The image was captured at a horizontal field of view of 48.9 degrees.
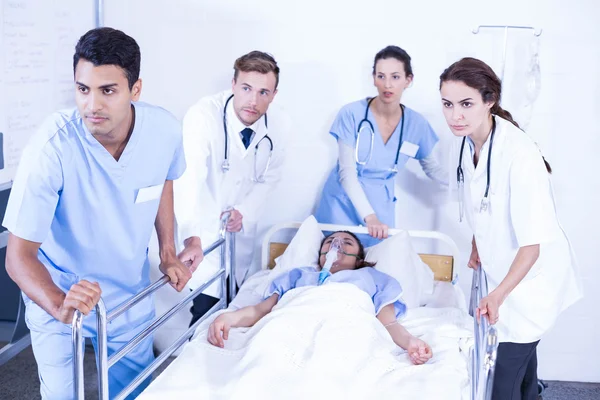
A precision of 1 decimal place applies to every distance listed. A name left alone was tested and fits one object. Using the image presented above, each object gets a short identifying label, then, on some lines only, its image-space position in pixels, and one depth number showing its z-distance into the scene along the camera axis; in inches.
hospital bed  61.7
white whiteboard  97.4
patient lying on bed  81.9
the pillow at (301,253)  100.6
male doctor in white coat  101.0
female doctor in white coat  77.9
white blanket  65.7
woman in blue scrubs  107.1
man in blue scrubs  63.3
